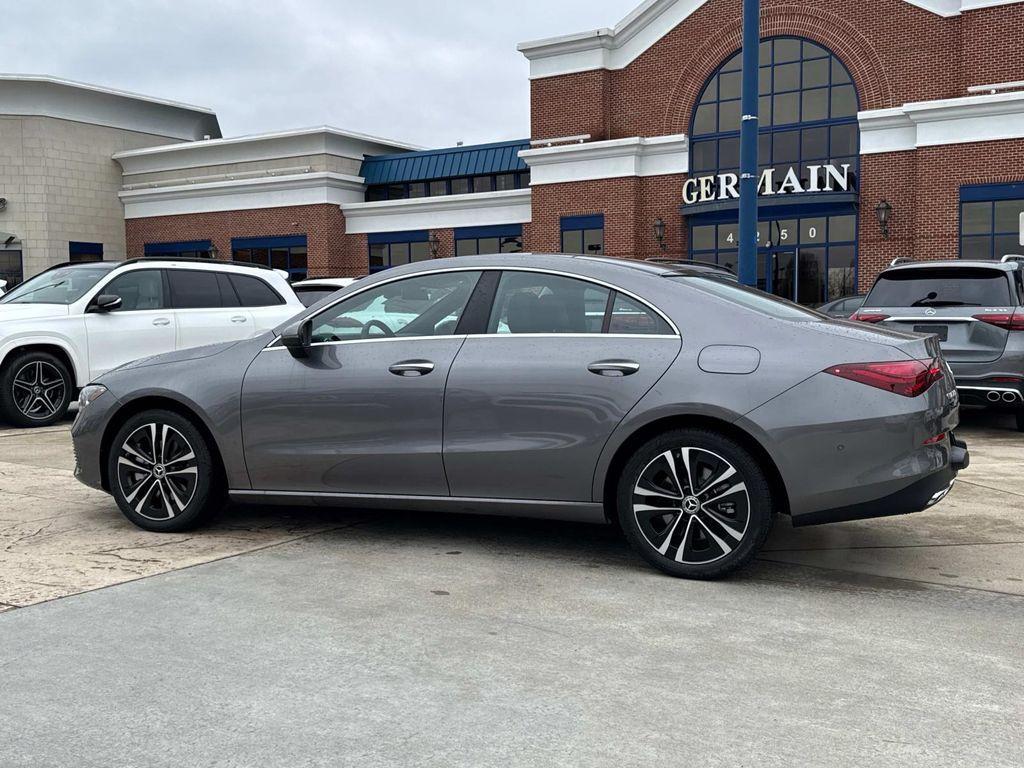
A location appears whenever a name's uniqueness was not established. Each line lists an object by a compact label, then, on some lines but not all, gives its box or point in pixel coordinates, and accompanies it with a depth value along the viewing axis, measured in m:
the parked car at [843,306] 15.04
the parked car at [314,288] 14.59
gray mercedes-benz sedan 4.60
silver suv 9.78
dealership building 25.34
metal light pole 11.42
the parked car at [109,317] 11.06
